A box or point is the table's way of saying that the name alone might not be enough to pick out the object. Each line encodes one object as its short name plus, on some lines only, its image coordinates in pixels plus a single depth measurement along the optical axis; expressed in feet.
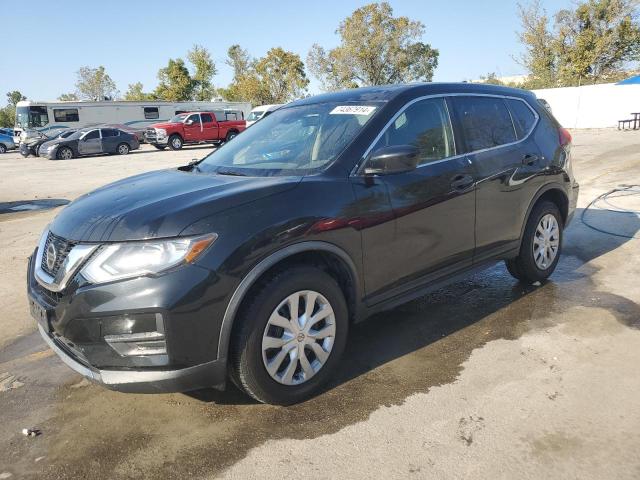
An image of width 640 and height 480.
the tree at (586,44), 128.67
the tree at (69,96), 237.37
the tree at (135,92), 246.88
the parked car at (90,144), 83.46
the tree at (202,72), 197.06
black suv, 8.25
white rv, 108.47
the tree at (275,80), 187.83
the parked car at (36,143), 89.91
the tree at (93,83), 223.92
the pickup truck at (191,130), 92.12
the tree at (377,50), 164.35
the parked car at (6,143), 115.65
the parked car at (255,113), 110.68
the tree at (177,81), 186.50
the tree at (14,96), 355.99
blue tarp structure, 78.69
